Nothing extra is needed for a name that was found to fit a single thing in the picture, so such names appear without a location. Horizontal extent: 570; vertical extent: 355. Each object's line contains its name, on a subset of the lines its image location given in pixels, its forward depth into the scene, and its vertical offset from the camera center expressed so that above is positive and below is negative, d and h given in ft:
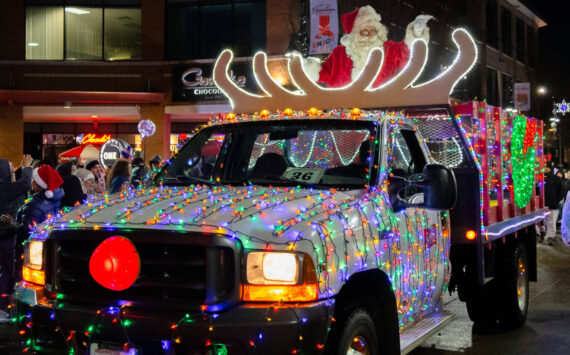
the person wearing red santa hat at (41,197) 26.45 -0.28
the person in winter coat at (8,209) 26.71 -0.71
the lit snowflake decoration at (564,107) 120.57 +13.31
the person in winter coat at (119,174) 32.89 +0.69
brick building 88.38 +16.88
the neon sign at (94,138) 97.86 +6.91
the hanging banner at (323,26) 75.77 +16.97
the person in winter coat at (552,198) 57.16 -0.91
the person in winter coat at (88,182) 37.76 +0.38
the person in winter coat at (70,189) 29.25 +0.02
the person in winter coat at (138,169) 37.53 +1.08
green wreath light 26.55 +1.14
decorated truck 12.37 -0.89
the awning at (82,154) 77.56 +3.93
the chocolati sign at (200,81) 86.53 +13.02
